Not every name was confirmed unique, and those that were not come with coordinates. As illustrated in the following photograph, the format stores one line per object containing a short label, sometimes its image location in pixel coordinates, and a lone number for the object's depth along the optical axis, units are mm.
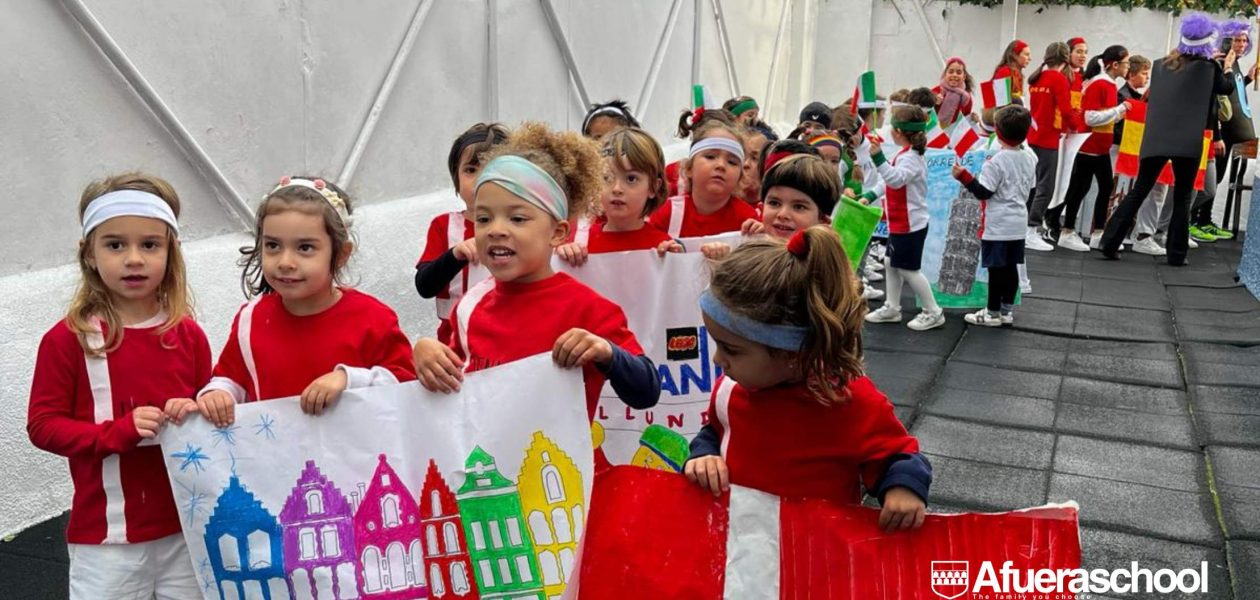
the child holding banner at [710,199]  4766
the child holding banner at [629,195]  4305
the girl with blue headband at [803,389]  2523
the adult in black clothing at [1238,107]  11882
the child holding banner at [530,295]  3051
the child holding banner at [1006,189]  8242
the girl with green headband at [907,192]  8109
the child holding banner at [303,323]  2996
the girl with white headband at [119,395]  2807
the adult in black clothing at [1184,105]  10734
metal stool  13492
